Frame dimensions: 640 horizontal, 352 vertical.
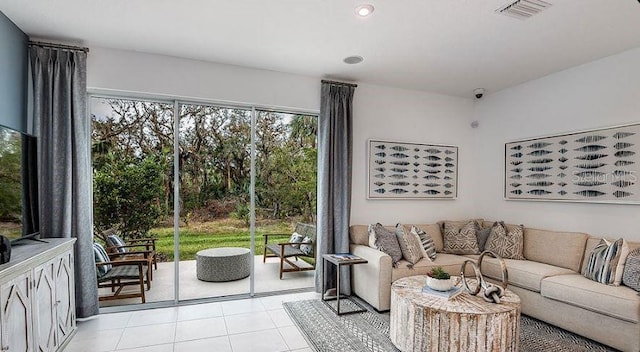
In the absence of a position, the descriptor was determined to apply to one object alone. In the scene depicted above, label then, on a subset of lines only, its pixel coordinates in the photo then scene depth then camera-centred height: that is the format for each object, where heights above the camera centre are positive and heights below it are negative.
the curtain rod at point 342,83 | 4.14 +1.18
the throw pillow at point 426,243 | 3.90 -0.82
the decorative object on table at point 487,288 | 2.45 -0.86
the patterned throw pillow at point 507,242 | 3.94 -0.81
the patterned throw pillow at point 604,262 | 2.94 -0.79
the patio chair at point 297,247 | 4.21 -0.93
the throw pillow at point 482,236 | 4.32 -0.80
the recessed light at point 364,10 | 2.52 +1.30
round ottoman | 3.99 -1.08
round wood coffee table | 2.28 -1.05
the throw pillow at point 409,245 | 3.75 -0.81
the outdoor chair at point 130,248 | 3.55 -0.81
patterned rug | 2.75 -1.44
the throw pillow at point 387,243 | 3.73 -0.78
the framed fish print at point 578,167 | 3.31 +0.11
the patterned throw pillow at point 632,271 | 2.75 -0.81
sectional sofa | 2.66 -1.03
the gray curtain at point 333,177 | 4.05 -0.02
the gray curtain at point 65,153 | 3.04 +0.20
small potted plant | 2.62 -0.85
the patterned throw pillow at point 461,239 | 4.25 -0.84
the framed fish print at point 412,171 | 4.46 +0.07
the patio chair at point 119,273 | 3.39 -1.04
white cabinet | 1.89 -0.84
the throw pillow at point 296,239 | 4.27 -0.83
